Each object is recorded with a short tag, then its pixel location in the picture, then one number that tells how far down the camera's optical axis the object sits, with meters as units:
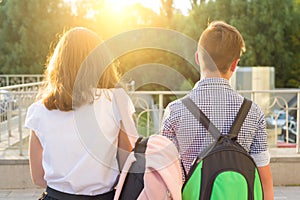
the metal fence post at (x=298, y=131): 4.67
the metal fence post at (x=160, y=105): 4.61
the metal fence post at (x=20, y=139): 4.60
